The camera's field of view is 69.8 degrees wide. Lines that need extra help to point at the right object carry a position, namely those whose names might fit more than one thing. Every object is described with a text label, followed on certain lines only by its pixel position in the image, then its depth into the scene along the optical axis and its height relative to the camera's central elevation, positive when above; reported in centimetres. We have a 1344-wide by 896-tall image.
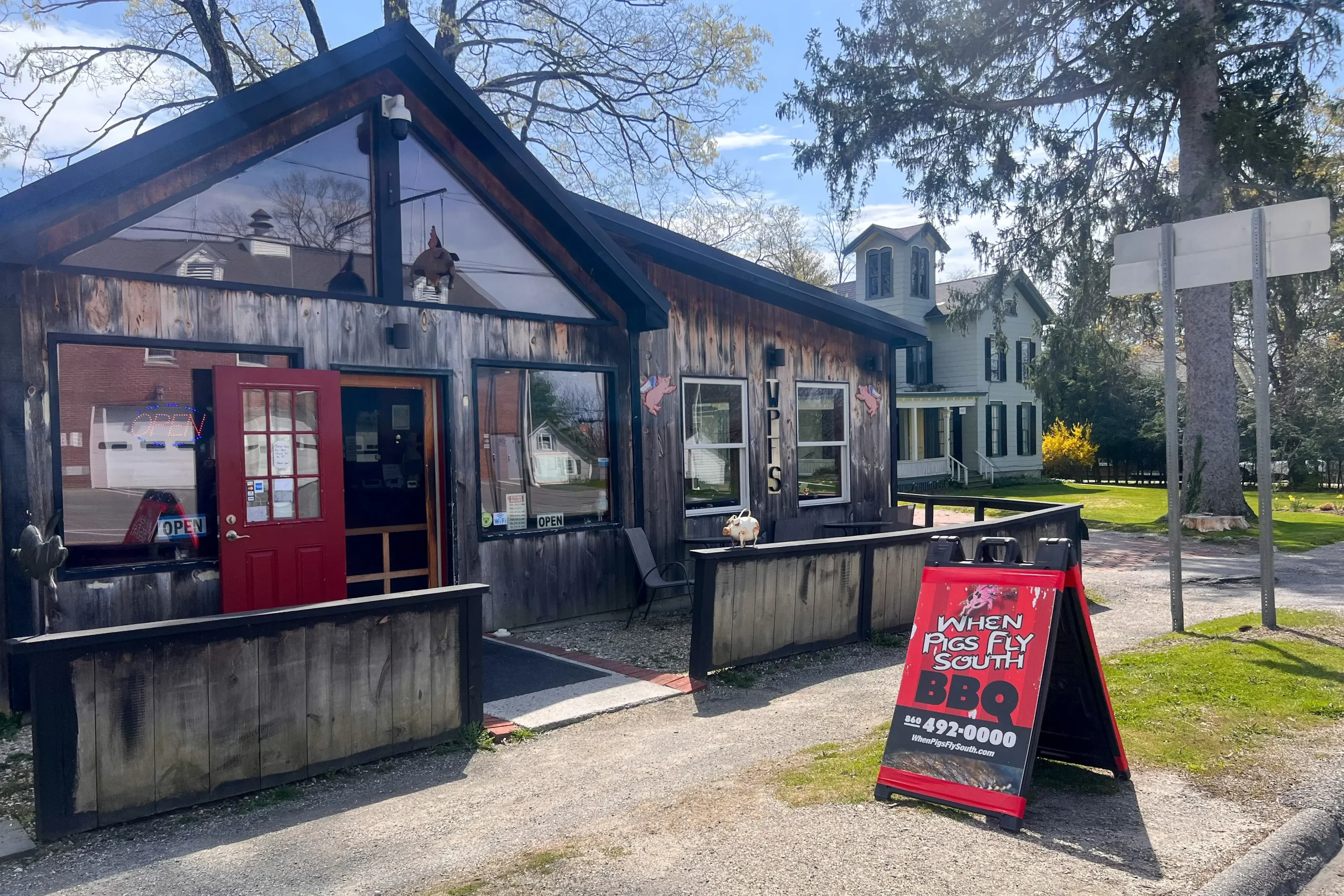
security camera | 771 +263
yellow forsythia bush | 3575 -86
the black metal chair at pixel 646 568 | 881 -122
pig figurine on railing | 804 -78
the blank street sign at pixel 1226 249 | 696 +135
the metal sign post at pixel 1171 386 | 736 +32
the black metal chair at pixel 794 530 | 1053 -105
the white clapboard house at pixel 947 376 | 3231 +198
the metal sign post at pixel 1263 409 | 715 +13
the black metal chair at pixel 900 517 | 1080 -98
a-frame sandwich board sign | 419 -119
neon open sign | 641 +15
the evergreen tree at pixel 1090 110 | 1633 +594
